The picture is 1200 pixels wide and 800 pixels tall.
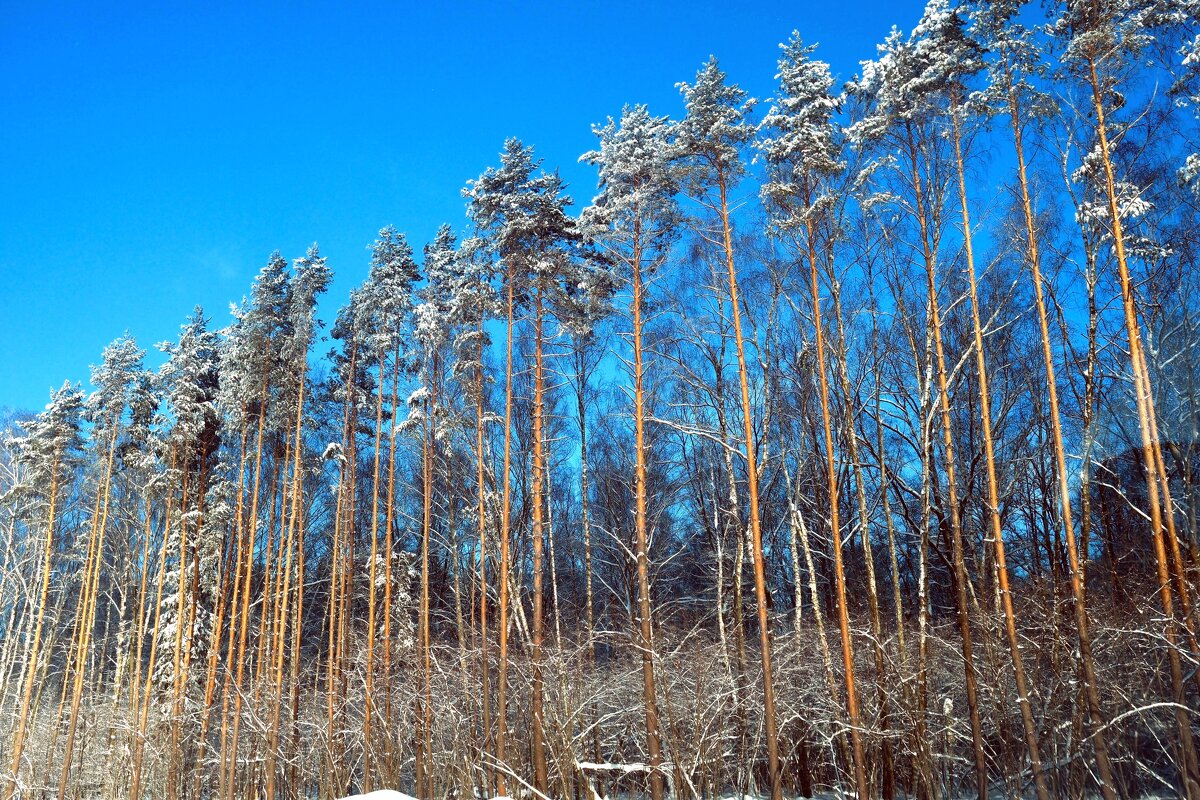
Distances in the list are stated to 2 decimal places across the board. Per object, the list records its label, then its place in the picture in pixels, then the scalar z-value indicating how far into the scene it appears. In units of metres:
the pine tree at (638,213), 16.05
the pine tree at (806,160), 15.84
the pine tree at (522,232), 18.25
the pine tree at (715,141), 15.75
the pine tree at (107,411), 25.16
